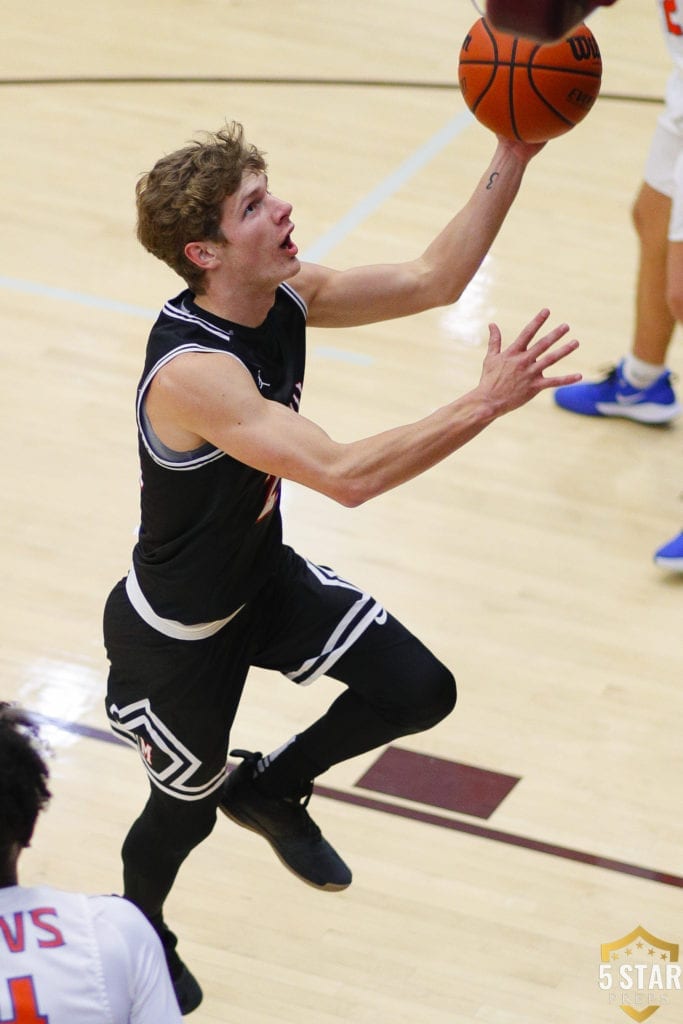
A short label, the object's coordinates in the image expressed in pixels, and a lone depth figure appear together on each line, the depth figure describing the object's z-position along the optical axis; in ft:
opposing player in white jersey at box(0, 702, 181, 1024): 14.23
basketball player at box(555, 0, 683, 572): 35.09
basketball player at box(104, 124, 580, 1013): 20.97
